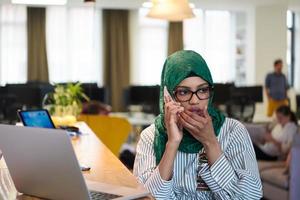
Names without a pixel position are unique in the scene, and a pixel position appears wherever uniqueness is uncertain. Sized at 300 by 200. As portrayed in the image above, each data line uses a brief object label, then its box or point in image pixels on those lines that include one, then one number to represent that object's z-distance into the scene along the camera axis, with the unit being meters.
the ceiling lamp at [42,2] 3.94
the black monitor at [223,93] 8.32
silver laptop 1.21
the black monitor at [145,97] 8.15
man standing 8.90
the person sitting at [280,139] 4.78
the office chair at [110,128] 4.56
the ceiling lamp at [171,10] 3.89
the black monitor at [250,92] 8.41
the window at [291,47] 9.25
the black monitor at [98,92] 7.79
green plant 3.78
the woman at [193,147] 1.61
